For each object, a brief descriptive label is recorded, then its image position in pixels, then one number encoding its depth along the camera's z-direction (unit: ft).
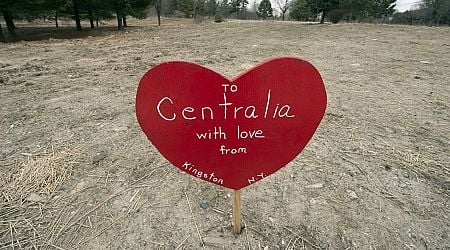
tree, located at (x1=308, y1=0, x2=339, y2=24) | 56.75
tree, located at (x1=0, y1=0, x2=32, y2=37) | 35.64
